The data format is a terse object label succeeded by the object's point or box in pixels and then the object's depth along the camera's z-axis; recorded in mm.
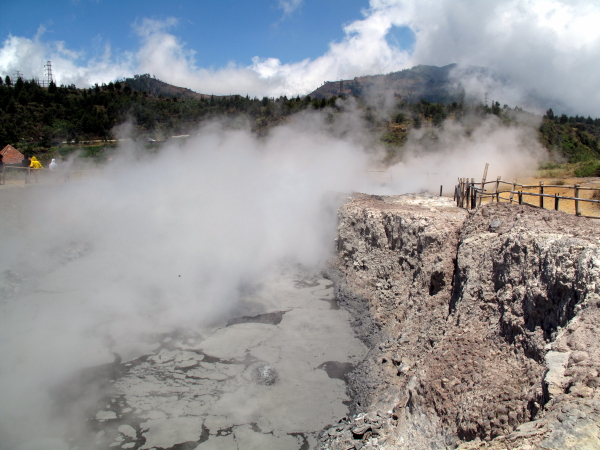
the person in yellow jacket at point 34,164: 14592
